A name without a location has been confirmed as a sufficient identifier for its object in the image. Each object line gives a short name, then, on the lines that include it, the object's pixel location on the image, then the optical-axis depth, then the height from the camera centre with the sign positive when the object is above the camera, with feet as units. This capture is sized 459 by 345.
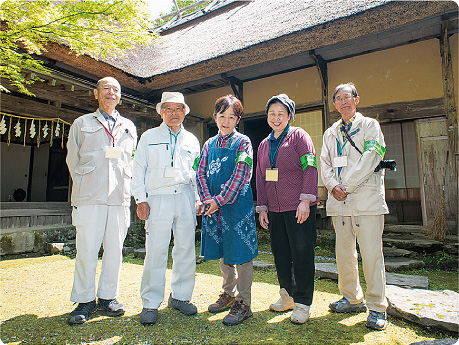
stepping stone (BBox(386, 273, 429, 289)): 10.91 -2.90
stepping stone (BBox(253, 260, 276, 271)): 14.17 -2.88
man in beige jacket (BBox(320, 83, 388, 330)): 7.79 +0.17
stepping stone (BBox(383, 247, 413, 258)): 15.69 -2.50
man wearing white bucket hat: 8.20 +0.06
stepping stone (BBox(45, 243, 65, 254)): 18.53 -2.56
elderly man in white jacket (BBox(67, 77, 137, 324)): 8.29 +0.30
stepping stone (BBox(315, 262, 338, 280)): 12.14 -2.74
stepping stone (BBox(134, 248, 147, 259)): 17.16 -2.74
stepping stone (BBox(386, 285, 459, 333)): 7.34 -2.80
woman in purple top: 7.65 +0.12
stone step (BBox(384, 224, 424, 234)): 17.37 -1.37
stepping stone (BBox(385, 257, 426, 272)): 13.64 -2.77
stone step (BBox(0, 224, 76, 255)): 17.69 -1.91
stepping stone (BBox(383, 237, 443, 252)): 15.78 -2.11
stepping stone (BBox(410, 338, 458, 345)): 5.99 -2.81
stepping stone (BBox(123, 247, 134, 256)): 18.12 -2.71
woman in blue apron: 7.86 -0.04
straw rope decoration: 17.70 +5.38
